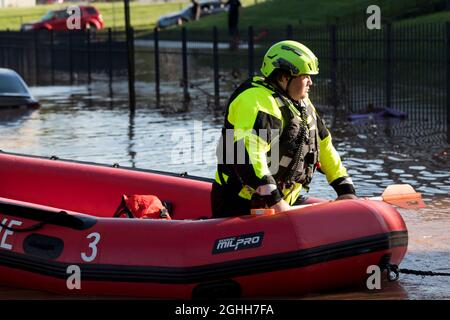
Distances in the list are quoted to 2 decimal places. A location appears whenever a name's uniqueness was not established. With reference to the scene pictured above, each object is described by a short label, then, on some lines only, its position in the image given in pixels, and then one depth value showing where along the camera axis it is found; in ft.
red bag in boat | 35.42
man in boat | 30.99
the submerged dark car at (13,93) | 81.25
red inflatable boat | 30.71
